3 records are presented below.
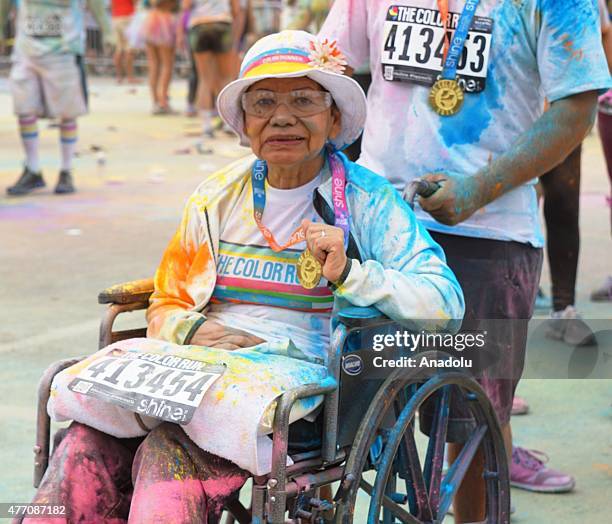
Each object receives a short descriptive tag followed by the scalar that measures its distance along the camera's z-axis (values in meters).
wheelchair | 2.62
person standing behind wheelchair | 3.23
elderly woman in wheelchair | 2.63
